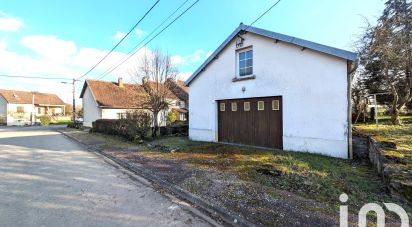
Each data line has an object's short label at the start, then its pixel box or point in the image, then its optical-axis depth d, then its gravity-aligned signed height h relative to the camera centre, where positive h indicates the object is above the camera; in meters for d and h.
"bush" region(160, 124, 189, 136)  15.75 -0.92
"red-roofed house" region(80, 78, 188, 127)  28.22 +2.07
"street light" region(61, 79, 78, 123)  31.58 +3.34
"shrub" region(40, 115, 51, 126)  41.66 -0.56
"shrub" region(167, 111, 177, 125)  25.20 -0.05
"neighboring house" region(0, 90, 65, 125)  43.79 +2.38
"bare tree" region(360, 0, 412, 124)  11.63 +3.31
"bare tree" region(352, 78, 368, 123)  16.48 +1.04
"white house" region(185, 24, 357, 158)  8.15 +0.89
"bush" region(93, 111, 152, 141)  13.98 -0.51
